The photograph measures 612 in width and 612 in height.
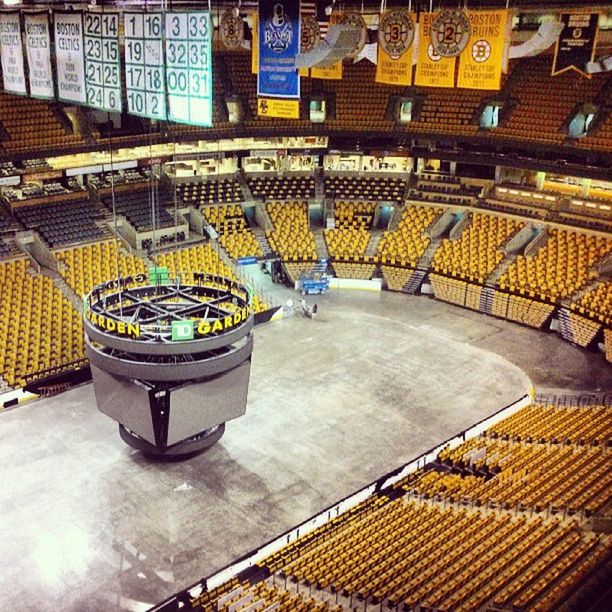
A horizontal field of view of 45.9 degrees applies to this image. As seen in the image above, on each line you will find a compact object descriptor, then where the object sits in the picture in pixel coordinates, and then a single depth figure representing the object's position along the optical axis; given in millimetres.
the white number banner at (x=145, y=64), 15680
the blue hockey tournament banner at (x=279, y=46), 17969
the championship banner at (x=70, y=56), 17422
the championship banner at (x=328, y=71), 26636
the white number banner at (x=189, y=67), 14672
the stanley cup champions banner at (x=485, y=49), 19703
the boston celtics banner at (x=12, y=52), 19062
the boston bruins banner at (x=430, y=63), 21219
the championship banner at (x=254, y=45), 25706
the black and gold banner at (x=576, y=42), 21125
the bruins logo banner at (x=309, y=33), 21547
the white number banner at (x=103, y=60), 16469
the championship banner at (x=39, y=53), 18328
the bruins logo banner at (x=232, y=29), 23750
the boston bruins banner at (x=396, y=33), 19781
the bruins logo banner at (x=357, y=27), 20594
